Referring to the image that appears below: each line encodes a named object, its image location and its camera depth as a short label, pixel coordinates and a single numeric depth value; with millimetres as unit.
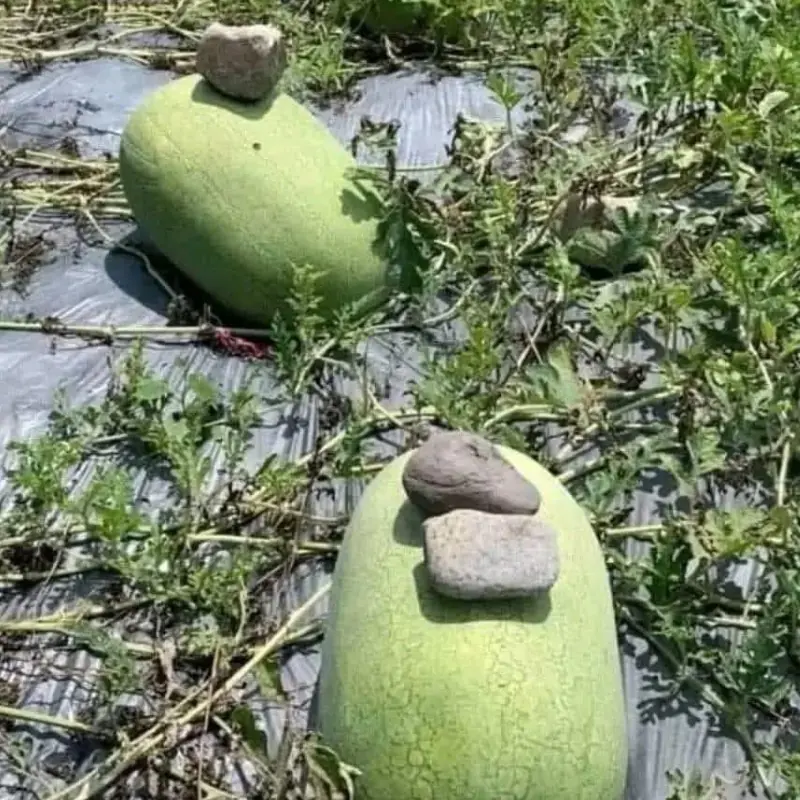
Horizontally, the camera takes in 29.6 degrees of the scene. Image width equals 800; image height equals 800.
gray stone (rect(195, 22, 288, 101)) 2998
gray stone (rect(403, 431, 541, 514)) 1949
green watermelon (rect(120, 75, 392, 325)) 2951
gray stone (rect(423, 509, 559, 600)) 1859
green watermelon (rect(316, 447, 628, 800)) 1863
